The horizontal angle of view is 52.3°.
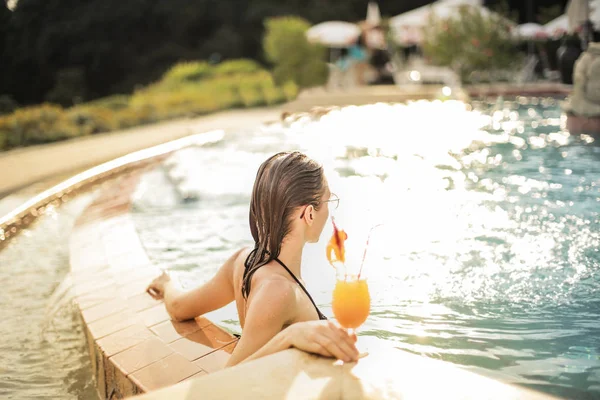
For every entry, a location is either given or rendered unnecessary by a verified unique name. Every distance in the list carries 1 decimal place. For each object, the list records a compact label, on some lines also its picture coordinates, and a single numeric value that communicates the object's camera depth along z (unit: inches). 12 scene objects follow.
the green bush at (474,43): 624.1
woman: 71.2
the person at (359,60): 825.5
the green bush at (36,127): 351.9
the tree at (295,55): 694.5
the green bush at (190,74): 728.2
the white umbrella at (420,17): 701.9
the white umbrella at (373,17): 837.8
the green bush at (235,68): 750.5
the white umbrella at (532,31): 718.5
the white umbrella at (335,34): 769.7
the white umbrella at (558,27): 644.7
